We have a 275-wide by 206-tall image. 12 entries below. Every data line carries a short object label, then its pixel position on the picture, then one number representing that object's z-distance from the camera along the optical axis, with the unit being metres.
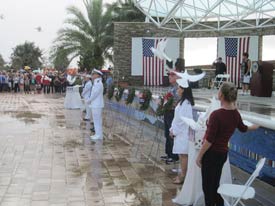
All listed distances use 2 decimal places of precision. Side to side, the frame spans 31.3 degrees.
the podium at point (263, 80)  17.44
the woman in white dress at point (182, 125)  7.19
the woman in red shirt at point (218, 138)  5.03
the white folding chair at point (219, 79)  23.21
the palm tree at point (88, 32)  35.12
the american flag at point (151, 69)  29.42
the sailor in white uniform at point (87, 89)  15.55
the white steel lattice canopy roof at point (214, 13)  24.37
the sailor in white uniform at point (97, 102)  11.94
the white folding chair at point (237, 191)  4.78
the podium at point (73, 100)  21.95
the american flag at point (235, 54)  26.75
